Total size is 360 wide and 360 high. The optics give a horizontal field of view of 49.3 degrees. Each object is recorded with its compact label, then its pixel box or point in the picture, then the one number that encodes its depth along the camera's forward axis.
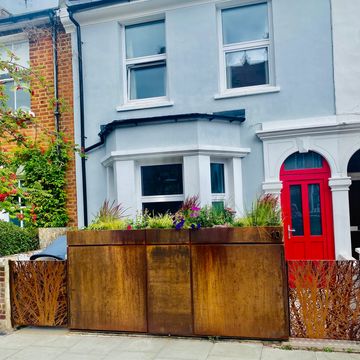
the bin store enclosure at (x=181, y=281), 4.57
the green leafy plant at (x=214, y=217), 4.92
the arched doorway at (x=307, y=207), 7.65
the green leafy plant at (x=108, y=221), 5.26
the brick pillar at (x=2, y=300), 5.37
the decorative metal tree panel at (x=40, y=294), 5.31
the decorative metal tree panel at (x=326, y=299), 4.44
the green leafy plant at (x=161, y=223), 5.04
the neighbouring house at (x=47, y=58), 9.12
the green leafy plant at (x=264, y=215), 4.71
